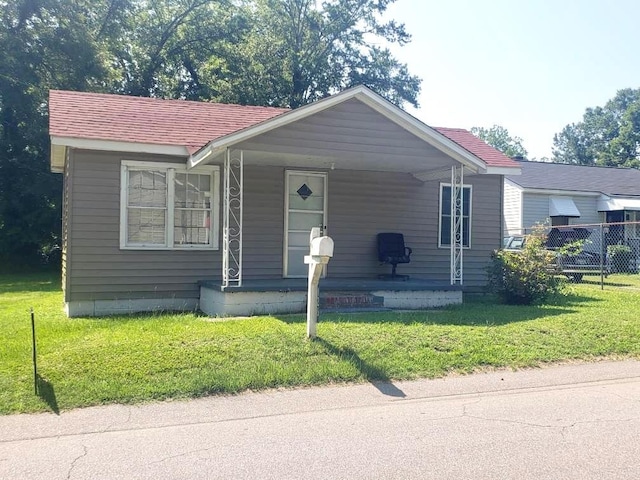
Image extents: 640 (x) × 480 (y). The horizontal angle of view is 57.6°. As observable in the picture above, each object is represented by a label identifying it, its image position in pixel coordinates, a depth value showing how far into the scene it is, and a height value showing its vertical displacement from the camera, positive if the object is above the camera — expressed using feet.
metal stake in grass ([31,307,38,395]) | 18.65 -4.49
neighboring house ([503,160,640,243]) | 78.89 +6.20
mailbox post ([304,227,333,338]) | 23.82 -1.04
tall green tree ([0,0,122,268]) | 79.97 +19.14
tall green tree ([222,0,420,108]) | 100.07 +33.89
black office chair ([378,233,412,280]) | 38.78 -0.57
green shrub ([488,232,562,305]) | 35.32 -1.78
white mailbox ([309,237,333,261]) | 23.76 -0.23
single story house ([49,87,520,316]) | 32.40 +2.59
